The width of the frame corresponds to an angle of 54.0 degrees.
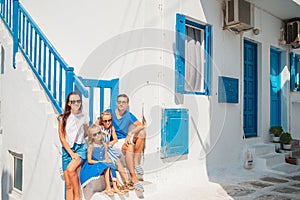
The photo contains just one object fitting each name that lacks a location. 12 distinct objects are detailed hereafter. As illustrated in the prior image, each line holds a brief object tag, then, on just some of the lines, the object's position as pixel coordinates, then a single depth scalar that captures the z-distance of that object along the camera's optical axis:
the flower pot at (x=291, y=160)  6.32
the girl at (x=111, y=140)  3.64
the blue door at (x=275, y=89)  7.24
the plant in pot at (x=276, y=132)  6.76
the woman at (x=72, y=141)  3.23
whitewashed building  3.86
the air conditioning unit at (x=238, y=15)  5.49
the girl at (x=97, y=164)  3.41
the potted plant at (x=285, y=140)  6.60
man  3.76
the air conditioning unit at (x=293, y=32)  7.16
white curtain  5.10
